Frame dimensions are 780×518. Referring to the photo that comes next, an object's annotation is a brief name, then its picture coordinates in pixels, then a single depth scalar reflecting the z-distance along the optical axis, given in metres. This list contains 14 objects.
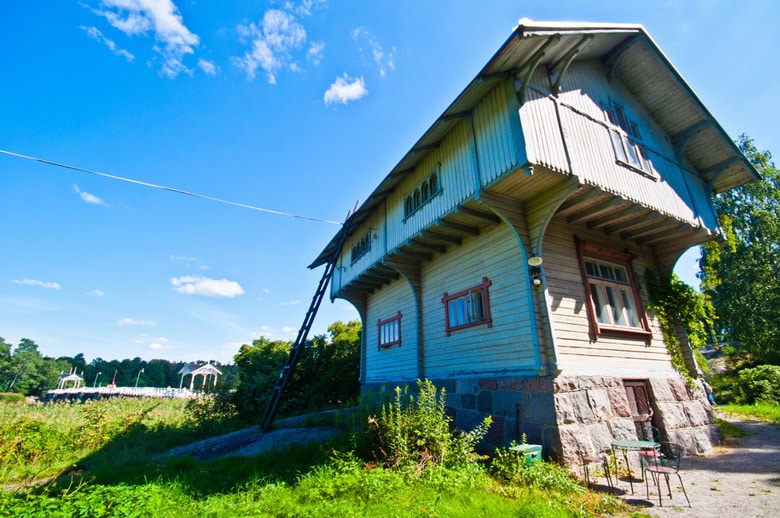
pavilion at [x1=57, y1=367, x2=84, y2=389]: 75.38
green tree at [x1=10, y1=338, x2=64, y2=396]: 77.75
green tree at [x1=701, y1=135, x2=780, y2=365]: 21.78
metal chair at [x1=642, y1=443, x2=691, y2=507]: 7.96
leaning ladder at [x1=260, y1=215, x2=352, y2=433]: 12.03
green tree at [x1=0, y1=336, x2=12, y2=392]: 76.88
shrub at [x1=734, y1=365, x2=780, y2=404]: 16.28
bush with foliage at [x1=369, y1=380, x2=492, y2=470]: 6.42
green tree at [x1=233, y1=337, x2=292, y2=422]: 17.08
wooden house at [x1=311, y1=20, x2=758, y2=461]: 7.52
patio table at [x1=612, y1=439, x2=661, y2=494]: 5.96
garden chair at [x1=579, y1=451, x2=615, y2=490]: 6.06
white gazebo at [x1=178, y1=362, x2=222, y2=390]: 58.25
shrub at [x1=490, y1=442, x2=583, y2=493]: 5.74
